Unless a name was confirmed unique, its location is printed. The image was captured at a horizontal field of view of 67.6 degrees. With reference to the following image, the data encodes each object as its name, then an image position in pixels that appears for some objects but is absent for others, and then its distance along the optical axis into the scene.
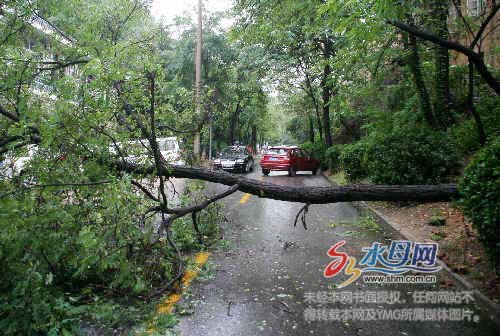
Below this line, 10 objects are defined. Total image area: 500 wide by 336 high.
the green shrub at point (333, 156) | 19.48
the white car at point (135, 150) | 4.95
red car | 20.75
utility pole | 21.55
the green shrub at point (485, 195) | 3.93
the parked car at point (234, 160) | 22.30
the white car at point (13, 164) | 4.34
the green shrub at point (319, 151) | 24.78
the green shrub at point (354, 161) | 12.99
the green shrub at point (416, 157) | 9.17
